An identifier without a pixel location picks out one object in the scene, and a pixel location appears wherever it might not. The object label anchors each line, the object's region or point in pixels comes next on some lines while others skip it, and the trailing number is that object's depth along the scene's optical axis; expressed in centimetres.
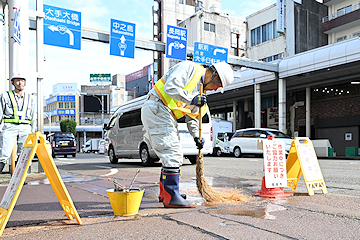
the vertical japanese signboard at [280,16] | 2414
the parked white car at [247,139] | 1831
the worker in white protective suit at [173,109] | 391
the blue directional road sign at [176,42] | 1739
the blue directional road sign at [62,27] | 1375
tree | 6930
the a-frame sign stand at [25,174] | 296
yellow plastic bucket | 349
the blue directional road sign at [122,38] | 1575
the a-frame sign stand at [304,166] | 515
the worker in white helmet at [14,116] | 563
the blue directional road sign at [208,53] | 1877
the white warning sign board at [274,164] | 485
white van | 1185
